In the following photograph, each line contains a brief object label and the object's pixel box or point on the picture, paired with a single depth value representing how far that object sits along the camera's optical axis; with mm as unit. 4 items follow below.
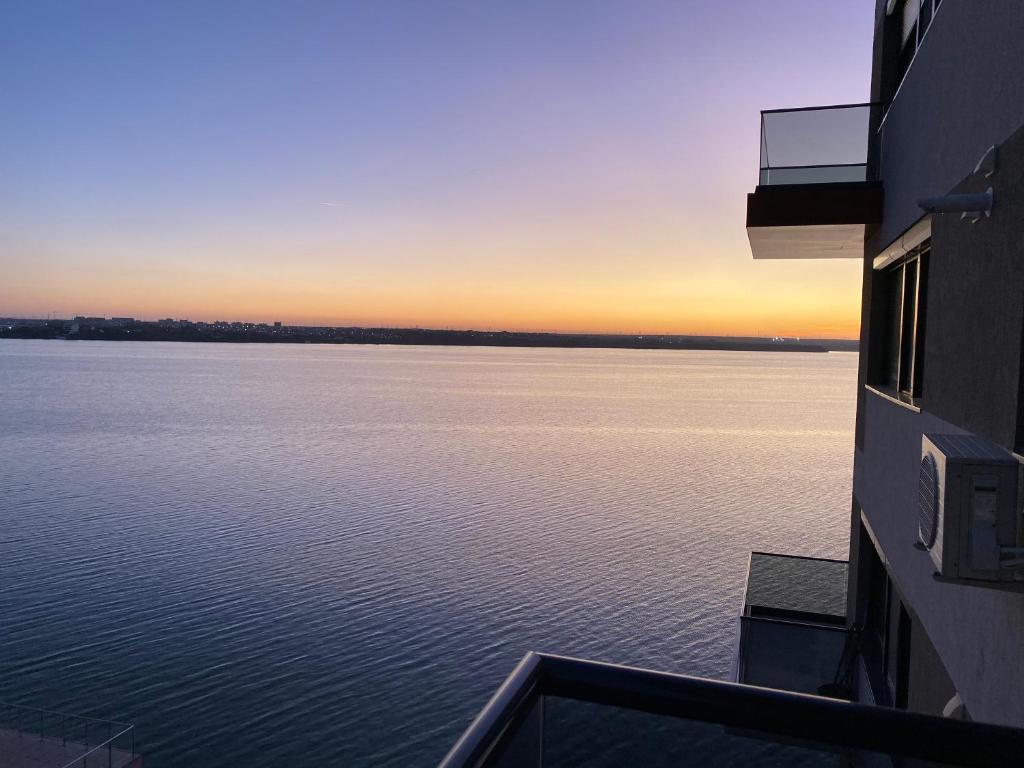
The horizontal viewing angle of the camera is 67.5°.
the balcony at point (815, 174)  8391
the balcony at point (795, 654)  8406
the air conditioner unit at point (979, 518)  2795
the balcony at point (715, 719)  1438
